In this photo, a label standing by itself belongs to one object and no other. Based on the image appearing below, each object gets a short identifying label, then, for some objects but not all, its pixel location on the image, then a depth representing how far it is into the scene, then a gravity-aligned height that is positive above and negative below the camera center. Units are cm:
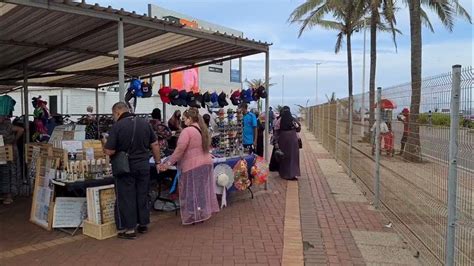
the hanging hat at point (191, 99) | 1056 +31
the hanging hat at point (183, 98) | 1066 +34
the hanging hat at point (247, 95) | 1010 +37
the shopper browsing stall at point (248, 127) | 1046 -34
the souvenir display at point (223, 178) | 697 -101
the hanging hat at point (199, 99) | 1065 +32
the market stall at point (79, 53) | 573 +116
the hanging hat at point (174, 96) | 1060 +39
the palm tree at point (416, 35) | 533 +235
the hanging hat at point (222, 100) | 1091 +30
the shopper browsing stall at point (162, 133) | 855 -40
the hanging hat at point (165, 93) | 1066 +46
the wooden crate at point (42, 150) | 616 -52
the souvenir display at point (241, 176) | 756 -105
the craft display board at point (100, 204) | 564 -114
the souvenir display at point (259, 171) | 809 -105
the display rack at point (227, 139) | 811 -47
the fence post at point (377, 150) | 704 -59
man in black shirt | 548 -65
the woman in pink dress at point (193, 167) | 610 -73
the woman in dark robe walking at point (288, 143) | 1014 -70
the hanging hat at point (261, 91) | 959 +44
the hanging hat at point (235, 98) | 1023 +33
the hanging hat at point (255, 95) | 991 +38
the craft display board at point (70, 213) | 591 -130
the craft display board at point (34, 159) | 651 -67
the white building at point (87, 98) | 2267 +79
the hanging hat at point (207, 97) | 1090 +37
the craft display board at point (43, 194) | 597 -109
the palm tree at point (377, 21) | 1803 +409
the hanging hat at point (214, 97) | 1100 +37
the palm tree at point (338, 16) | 2047 +496
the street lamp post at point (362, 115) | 994 -7
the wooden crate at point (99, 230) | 560 -146
